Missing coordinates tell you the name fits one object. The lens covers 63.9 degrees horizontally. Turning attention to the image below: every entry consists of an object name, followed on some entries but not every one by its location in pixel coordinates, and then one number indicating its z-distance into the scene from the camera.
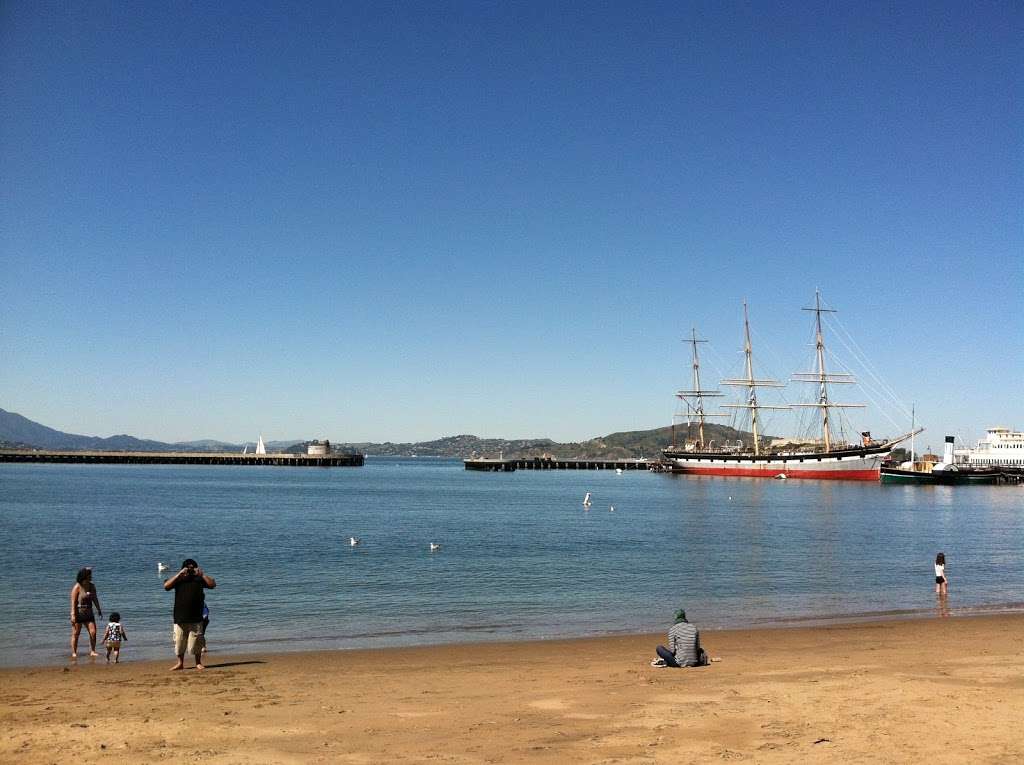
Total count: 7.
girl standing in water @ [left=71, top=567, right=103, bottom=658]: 15.27
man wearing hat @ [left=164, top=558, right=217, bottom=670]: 13.23
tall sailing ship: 125.81
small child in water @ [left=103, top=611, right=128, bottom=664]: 15.62
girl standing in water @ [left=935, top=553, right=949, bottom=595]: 24.86
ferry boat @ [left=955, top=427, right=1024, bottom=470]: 129.62
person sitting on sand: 14.64
